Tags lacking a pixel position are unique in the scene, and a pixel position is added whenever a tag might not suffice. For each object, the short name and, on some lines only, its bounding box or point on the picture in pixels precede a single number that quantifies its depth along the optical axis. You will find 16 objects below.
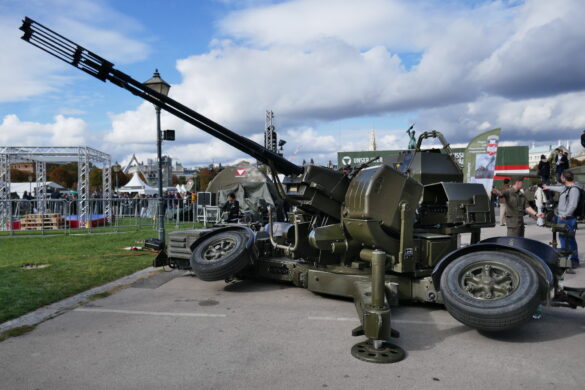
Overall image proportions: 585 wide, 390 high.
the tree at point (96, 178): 87.56
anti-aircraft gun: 4.34
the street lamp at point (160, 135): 10.08
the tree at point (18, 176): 87.20
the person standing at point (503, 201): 9.24
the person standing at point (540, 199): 16.27
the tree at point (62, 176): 85.94
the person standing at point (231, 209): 11.83
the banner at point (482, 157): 15.81
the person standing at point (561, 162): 16.02
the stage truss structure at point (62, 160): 21.33
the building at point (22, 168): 91.56
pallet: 16.97
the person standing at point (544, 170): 18.70
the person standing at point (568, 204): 8.13
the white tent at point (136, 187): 40.34
